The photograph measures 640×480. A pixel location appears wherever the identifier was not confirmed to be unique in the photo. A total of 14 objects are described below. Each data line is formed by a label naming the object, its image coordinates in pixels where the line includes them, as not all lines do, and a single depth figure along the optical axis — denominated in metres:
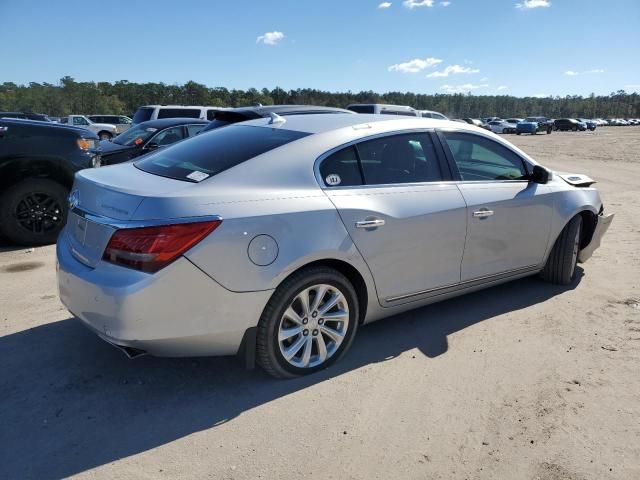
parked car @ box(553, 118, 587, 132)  67.69
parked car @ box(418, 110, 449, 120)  17.70
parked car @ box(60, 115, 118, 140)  30.68
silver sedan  2.69
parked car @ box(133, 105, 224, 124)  17.84
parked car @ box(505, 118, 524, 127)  57.98
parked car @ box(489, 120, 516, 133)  57.98
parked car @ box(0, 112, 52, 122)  24.90
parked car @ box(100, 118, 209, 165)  10.20
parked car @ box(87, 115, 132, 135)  36.81
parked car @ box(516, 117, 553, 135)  54.64
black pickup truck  6.10
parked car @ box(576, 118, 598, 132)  73.40
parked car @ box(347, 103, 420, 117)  16.64
